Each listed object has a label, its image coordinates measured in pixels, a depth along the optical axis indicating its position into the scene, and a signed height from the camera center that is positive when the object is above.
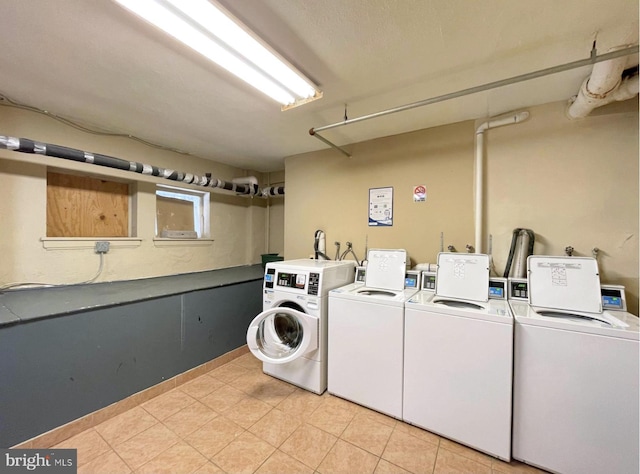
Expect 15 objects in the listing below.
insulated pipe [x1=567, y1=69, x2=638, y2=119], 1.55 +0.92
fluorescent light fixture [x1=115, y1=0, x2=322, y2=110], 1.06 +0.95
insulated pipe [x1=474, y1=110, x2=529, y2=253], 2.28 +0.49
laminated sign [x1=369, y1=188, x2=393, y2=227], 2.78 +0.32
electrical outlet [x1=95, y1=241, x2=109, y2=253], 2.58 -0.12
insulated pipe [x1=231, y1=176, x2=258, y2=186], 3.79 +0.82
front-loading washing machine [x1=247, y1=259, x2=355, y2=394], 2.16 -0.78
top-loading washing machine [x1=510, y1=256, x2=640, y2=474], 1.31 -0.84
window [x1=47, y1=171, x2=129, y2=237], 2.45 +0.29
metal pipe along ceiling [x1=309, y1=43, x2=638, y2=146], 1.24 +0.90
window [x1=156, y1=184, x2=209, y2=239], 3.26 +0.31
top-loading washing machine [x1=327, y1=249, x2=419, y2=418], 1.88 -0.86
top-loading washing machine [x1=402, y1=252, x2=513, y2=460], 1.53 -0.85
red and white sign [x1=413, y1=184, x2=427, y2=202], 2.59 +0.44
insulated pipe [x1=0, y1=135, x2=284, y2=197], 1.94 +0.69
